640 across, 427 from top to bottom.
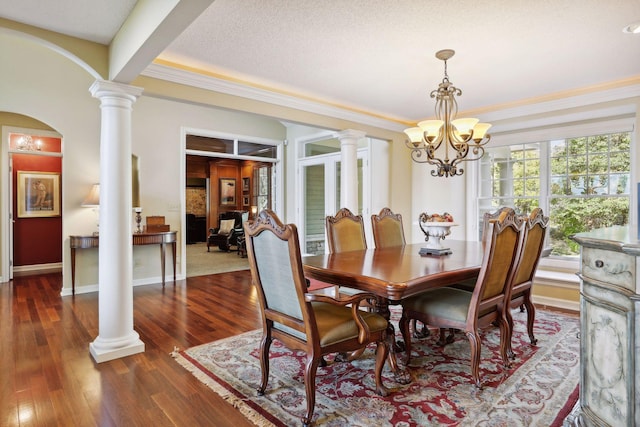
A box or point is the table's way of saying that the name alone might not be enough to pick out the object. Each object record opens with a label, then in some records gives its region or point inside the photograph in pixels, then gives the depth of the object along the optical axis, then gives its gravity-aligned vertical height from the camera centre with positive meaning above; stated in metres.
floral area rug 1.92 -1.13
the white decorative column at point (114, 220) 2.71 -0.09
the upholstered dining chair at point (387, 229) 3.66 -0.22
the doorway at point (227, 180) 6.37 +0.79
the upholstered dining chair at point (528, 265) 2.62 -0.45
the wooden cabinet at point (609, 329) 1.38 -0.51
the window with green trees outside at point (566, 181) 4.12 +0.35
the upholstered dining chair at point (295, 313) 1.84 -0.61
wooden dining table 2.00 -0.39
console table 4.59 -0.45
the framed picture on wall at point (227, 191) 10.68 +0.53
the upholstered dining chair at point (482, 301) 2.21 -0.63
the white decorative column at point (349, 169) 4.85 +0.55
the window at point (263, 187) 7.61 +0.51
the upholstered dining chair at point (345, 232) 3.32 -0.23
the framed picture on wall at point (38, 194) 5.95 +0.25
